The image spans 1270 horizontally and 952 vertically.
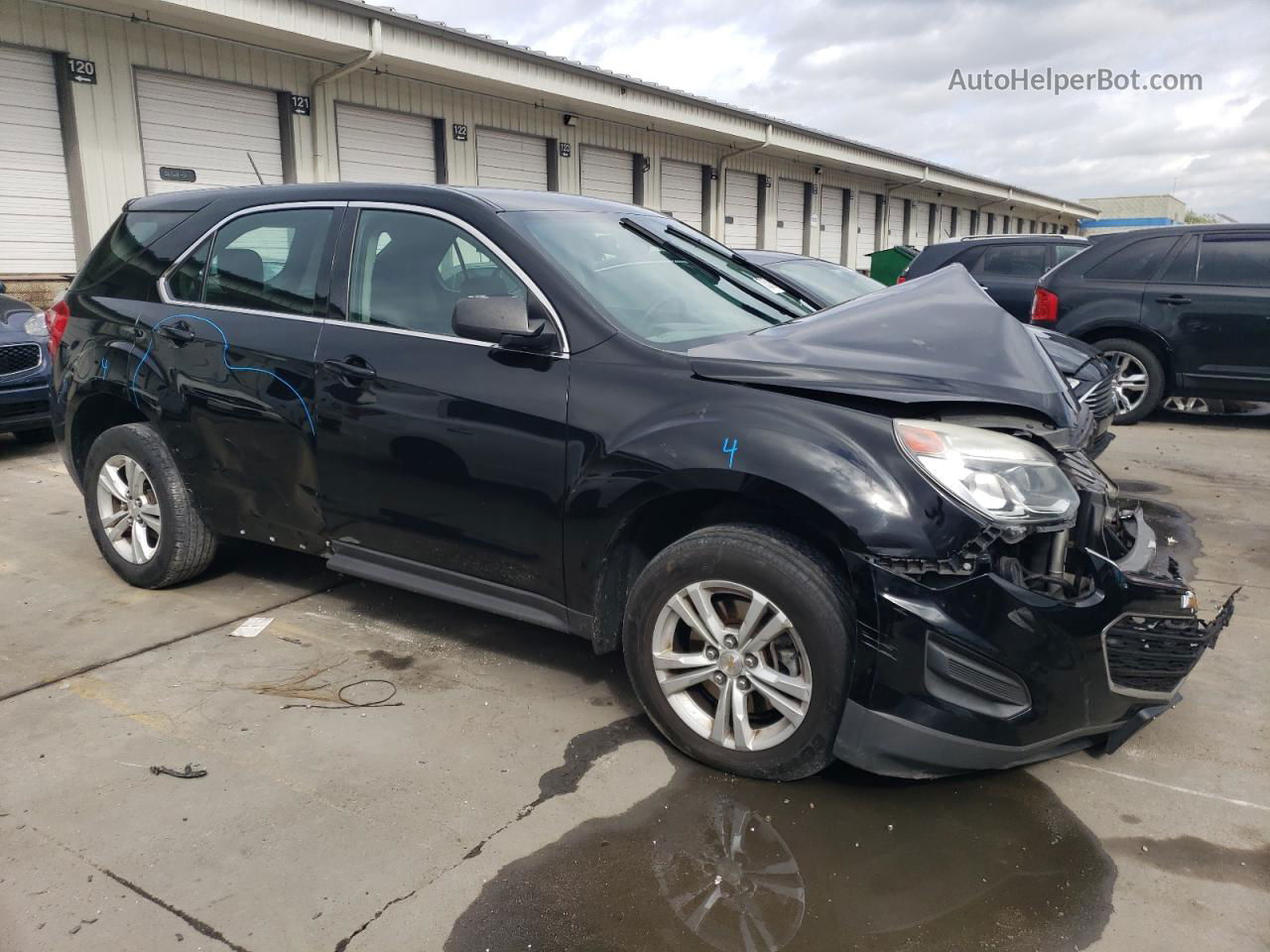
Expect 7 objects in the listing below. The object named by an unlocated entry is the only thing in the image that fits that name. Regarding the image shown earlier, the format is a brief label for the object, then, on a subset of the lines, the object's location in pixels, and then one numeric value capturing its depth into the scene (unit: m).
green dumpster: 19.15
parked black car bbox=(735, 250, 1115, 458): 5.41
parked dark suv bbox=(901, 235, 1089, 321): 10.22
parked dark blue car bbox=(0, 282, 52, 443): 7.06
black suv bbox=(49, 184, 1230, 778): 2.52
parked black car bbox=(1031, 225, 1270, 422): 7.77
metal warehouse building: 10.20
